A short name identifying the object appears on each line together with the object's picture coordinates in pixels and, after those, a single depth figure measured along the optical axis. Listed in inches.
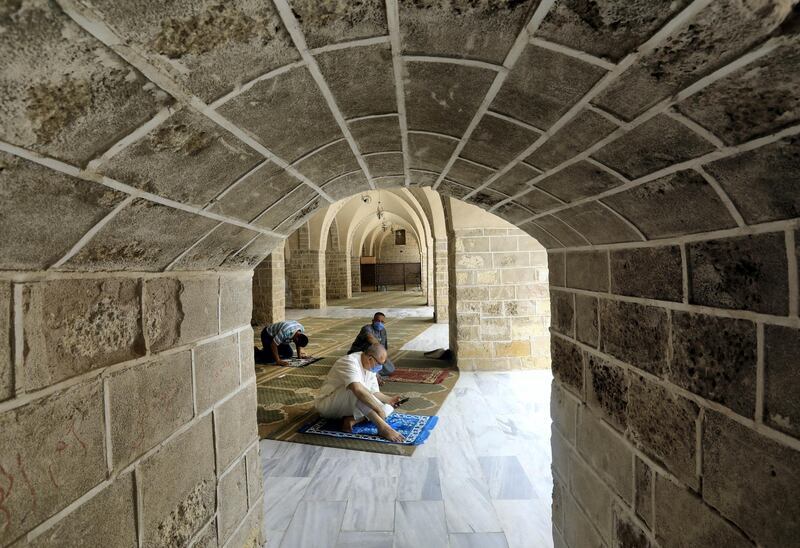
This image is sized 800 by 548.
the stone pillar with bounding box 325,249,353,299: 672.4
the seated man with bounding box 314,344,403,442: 137.1
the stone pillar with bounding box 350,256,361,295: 868.6
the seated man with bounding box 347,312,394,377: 194.2
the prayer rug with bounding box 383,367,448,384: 202.5
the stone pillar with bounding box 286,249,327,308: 514.6
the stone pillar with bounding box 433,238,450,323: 385.7
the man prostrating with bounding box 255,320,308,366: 235.3
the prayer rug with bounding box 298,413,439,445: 133.4
